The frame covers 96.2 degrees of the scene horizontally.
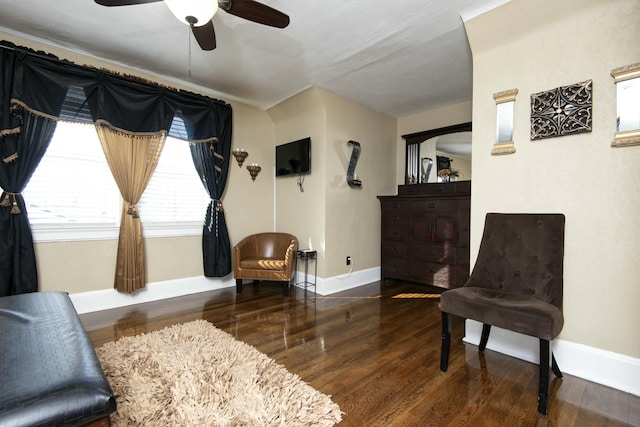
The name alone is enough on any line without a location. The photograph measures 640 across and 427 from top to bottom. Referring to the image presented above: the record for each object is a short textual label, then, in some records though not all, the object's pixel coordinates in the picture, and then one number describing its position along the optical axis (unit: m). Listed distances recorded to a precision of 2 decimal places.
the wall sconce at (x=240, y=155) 4.00
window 2.77
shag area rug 1.45
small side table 3.84
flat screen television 3.88
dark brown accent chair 1.58
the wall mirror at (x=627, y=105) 1.74
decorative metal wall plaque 1.91
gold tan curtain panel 3.03
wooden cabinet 3.65
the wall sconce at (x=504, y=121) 2.20
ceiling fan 1.57
